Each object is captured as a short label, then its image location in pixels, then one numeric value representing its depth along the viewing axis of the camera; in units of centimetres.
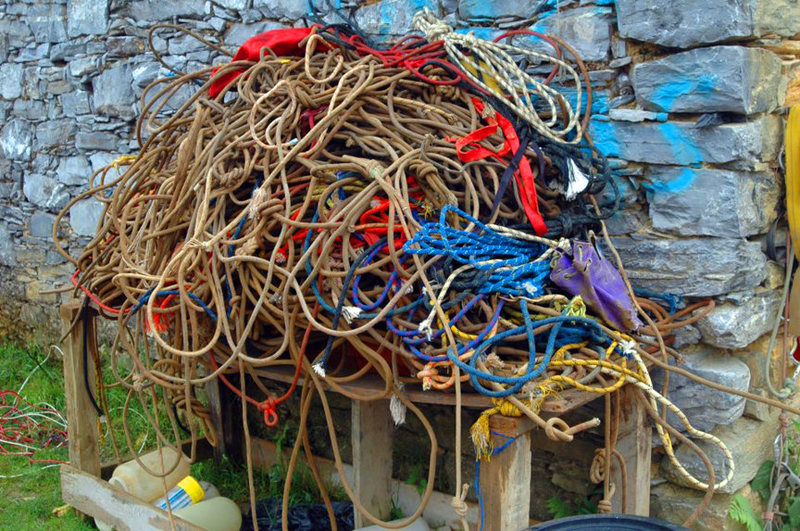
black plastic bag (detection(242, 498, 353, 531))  351
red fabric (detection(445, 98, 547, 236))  254
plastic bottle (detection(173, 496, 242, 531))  340
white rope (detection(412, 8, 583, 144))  271
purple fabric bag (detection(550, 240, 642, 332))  241
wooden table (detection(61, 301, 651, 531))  220
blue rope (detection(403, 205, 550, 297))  231
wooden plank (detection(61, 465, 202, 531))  326
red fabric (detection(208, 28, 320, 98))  321
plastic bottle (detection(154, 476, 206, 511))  349
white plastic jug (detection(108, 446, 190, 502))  359
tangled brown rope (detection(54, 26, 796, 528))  231
